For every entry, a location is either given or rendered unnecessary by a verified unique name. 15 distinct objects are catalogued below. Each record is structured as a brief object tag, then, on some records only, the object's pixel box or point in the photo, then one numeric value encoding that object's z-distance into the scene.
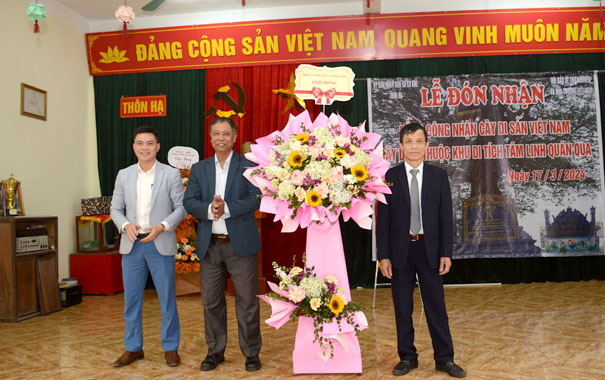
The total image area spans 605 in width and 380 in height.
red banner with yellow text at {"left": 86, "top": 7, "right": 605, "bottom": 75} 5.44
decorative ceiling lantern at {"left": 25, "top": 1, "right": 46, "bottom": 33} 4.32
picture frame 4.90
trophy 4.37
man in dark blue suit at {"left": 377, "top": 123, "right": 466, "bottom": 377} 2.61
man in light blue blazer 2.88
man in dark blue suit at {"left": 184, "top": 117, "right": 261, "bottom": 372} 2.75
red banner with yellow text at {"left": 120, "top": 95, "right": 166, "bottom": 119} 6.00
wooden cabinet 4.15
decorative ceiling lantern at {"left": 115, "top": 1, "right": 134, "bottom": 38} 3.89
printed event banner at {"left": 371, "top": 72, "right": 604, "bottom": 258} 5.37
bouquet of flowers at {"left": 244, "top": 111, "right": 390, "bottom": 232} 2.41
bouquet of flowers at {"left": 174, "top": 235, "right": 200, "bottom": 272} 5.10
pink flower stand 2.63
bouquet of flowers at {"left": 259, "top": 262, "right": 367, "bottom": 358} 2.52
